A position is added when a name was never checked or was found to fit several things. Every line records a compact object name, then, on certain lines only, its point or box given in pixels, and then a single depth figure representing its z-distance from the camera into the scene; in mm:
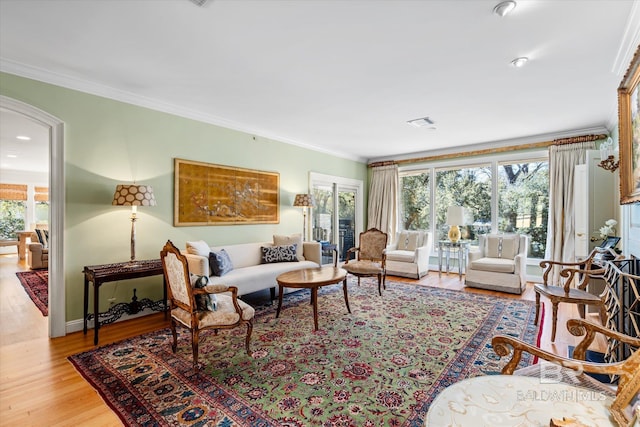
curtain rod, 4911
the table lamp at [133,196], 3242
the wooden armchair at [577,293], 2701
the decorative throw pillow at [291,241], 4867
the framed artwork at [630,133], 2094
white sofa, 3512
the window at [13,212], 8711
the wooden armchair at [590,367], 987
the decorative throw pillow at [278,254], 4562
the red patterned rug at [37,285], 4293
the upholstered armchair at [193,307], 2354
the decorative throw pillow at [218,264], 3703
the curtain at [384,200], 7152
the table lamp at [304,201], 5344
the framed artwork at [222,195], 4074
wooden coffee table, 3244
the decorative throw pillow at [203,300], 2455
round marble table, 912
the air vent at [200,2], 2023
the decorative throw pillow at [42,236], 7255
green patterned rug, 1868
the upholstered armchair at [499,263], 4645
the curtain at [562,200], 4973
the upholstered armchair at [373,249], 4796
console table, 2910
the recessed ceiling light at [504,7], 1993
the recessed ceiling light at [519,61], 2721
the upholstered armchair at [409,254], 5645
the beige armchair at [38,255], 6703
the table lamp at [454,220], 5777
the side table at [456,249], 5773
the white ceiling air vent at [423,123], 4516
